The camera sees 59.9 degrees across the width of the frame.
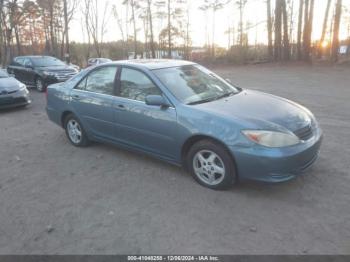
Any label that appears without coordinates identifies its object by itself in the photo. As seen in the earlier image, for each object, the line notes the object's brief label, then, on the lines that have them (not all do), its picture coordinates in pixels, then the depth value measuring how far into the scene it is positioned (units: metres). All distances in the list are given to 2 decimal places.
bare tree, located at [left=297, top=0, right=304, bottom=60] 23.98
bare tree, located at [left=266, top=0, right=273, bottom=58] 26.42
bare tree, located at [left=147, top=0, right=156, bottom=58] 34.75
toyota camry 3.42
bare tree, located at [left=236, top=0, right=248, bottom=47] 31.81
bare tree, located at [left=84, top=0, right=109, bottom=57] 37.40
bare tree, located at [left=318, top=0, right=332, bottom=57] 23.55
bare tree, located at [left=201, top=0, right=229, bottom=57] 34.26
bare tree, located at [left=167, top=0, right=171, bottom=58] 35.47
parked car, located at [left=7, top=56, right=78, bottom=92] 12.66
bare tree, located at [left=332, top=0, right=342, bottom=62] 20.89
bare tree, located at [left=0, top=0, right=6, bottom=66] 25.44
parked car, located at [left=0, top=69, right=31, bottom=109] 8.69
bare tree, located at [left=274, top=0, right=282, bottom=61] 24.31
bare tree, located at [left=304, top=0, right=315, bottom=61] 22.81
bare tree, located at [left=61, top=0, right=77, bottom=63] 26.21
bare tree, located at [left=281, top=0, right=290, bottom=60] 24.30
